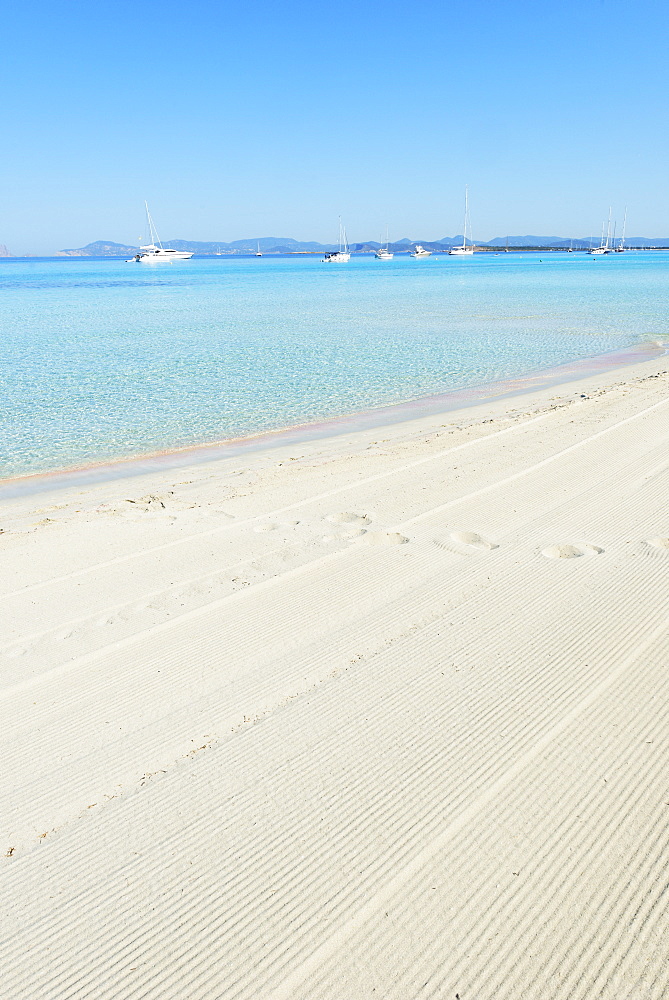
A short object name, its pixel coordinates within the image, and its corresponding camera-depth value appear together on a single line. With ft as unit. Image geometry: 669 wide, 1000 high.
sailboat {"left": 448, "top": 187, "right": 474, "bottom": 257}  570.78
